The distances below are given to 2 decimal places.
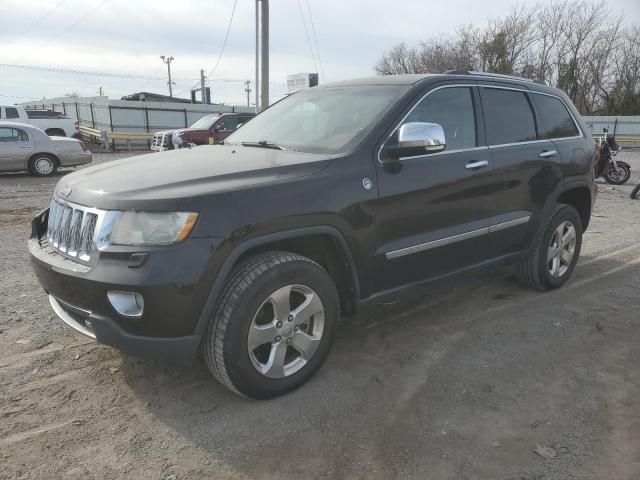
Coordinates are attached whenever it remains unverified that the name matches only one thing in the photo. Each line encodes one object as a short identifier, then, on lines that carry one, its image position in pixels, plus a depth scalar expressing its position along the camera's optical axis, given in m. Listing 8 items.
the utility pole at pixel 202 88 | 50.78
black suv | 2.55
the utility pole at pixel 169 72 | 63.12
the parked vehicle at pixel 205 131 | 16.95
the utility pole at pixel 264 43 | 17.81
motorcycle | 13.00
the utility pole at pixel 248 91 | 67.44
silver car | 13.35
